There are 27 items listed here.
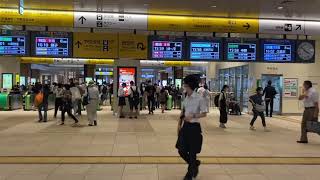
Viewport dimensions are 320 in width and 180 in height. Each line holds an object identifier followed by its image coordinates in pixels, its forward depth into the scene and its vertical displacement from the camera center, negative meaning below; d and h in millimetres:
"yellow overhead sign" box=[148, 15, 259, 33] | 9838 +2120
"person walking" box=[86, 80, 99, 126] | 9888 -630
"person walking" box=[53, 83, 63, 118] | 10978 -474
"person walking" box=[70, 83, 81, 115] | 10630 -312
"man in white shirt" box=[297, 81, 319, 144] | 7452 -509
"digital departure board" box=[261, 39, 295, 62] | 10563 +1313
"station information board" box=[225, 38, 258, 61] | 10366 +1312
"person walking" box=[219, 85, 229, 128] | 9912 -738
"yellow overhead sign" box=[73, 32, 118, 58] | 10287 +1425
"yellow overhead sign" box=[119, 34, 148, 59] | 10593 +1423
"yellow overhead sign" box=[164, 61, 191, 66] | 22330 +1712
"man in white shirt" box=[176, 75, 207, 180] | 4357 -582
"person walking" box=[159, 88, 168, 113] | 15180 -657
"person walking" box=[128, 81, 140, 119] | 12159 -507
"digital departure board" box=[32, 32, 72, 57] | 9996 +1412
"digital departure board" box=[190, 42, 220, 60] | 10327 +1266
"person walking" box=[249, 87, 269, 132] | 9483 -626
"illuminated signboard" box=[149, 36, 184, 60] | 10297 +1355
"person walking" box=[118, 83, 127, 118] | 11944 -502
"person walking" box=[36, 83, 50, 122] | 10885 -564
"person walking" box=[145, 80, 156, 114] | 14185 -587
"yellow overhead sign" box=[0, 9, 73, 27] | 9276 +2145
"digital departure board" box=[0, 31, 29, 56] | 9898 +1404
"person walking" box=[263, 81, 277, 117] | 13453 -370
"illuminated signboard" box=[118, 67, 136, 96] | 12723 +476
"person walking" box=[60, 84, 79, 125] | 10139 -648
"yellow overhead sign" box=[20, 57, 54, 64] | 21423 +1793
